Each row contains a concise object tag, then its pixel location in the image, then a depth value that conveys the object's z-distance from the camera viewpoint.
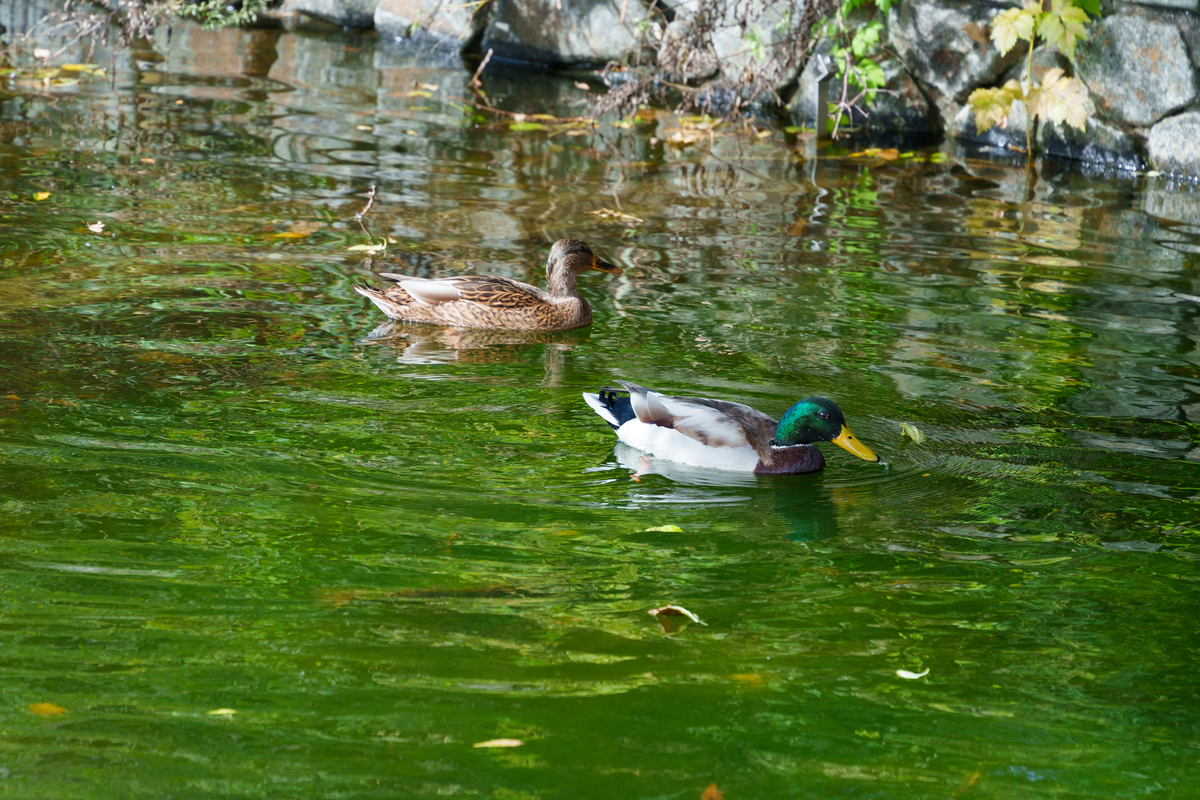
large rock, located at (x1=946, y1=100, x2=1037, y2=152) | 12.79
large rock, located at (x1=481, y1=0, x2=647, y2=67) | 15.23
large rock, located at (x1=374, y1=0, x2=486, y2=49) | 16.33
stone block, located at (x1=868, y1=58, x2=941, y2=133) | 13.20
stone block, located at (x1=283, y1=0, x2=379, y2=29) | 17.33
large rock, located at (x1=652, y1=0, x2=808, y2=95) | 11.73
